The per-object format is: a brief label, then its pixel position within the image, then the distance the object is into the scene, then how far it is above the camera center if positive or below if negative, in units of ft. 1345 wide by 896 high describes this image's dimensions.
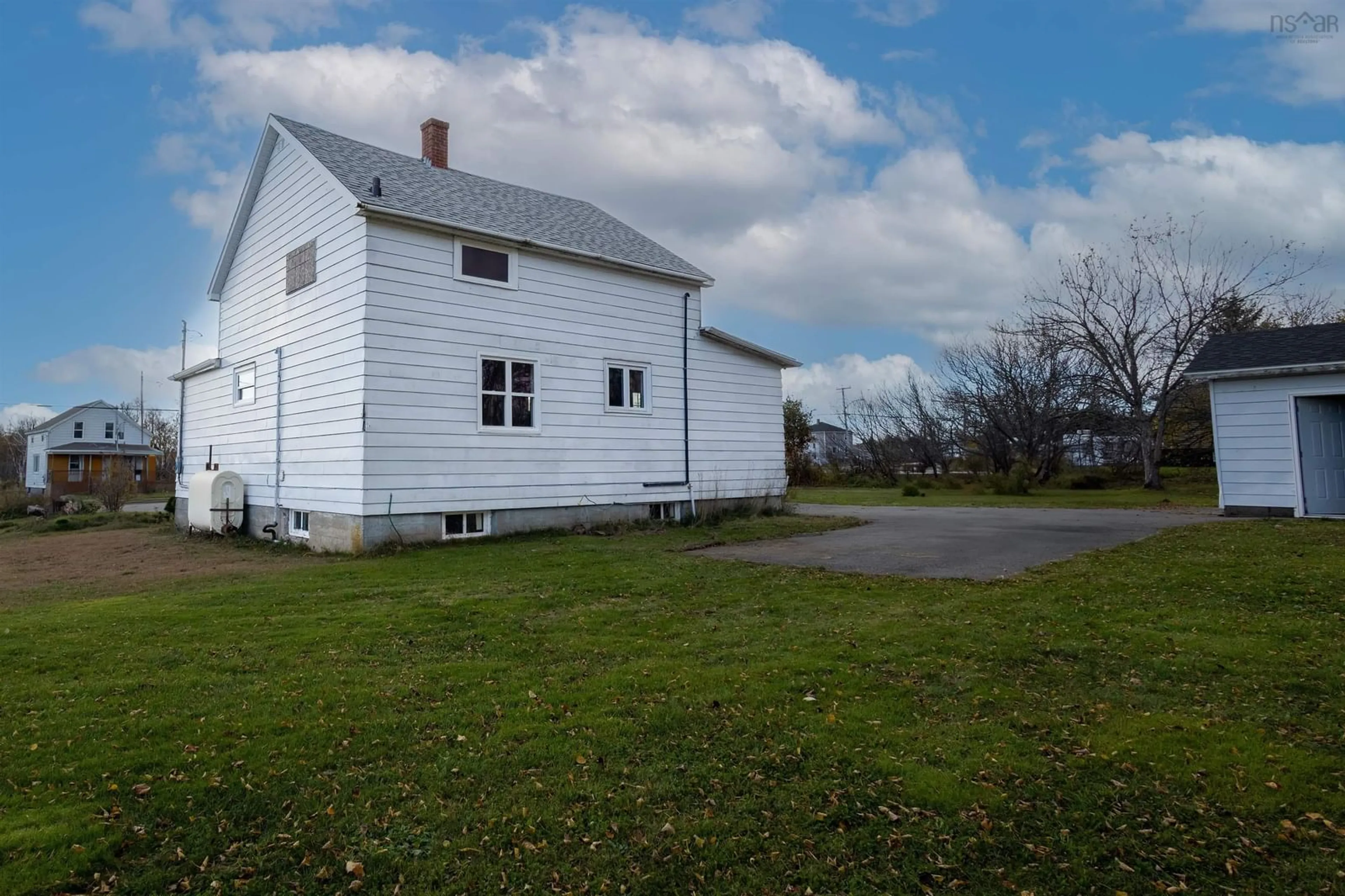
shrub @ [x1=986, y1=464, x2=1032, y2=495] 90.43 -1.00
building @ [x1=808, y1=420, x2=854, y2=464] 135.33 +6.36
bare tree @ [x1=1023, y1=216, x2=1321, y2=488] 92.17 +16.88
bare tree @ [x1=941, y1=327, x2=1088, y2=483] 104.12 +10.65
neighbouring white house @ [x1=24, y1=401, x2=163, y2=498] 151.12 +11.59
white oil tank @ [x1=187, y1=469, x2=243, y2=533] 48.60 -0.04
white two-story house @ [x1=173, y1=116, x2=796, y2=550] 39.70 +8.06
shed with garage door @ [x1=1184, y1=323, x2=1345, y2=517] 49.60 +2.89
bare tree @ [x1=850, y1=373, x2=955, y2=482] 122.62 +7.01
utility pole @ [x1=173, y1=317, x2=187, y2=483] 62.75 +8.78
